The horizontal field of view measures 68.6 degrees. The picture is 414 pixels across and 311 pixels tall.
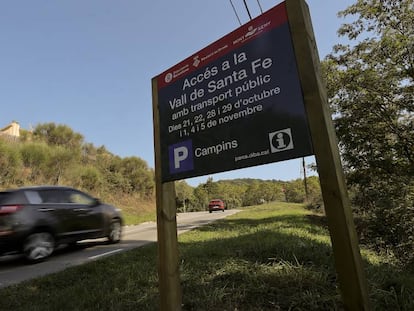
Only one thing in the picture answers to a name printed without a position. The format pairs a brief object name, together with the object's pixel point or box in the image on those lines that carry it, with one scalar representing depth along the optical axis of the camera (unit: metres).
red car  32.66
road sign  2.22
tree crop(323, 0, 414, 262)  8.77
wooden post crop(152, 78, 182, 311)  2.79
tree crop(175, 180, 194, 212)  42.44
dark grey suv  6.41
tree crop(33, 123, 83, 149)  24.72
